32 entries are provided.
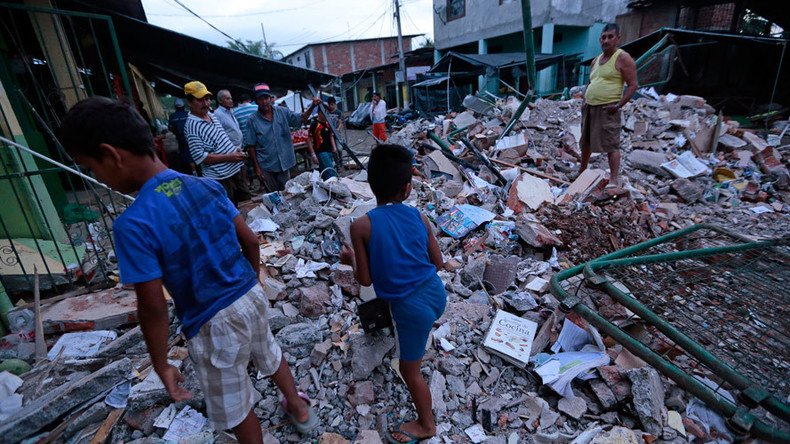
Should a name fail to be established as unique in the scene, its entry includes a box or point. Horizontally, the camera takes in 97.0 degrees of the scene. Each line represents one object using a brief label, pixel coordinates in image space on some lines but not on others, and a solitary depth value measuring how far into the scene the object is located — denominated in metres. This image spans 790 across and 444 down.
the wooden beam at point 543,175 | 4.94
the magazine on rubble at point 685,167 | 5.04
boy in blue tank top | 1.58
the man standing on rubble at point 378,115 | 12.06
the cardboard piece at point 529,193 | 4.25
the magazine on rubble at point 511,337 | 2.16
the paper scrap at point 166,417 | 1.88
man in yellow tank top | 4.04
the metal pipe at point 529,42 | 4.16
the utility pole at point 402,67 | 20.52
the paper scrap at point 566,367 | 1.96
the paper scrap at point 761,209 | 4.35
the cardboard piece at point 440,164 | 5.37
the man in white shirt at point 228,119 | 4.23
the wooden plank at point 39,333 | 2.31
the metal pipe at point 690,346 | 1.45
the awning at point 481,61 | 13.39
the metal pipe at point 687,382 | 1.42
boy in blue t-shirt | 1.13
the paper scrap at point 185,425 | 1.84
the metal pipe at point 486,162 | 4.96
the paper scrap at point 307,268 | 2.87
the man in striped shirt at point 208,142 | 3.49
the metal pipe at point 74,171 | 2.46
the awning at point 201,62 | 6.60
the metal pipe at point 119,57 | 2.99
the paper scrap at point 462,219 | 3.67
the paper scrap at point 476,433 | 1.81
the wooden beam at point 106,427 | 1.80
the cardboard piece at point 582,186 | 4.25
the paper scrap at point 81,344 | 2.35
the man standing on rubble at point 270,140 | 4.31
